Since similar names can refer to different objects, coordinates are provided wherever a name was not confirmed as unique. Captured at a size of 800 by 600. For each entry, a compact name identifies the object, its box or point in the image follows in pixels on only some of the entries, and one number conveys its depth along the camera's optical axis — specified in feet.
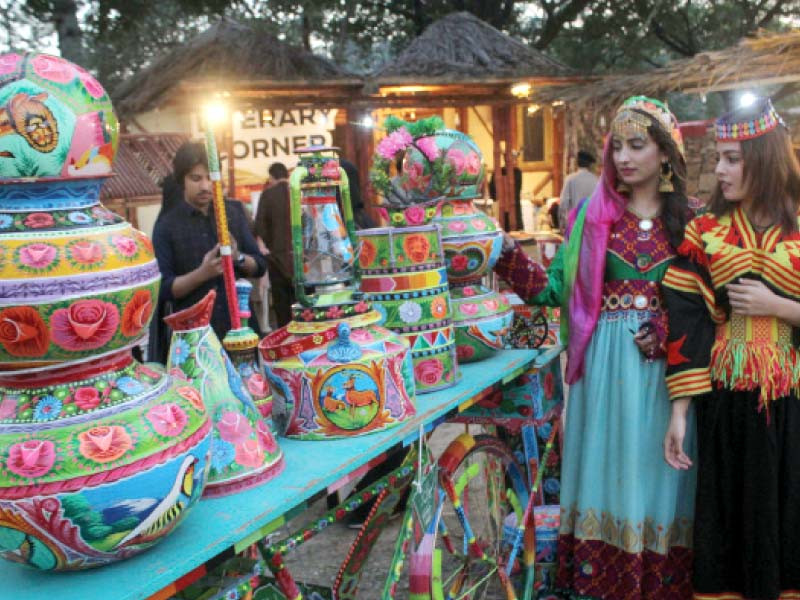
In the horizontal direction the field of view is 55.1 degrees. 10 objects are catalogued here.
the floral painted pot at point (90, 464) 3.43
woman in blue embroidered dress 7.50
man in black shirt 8.64
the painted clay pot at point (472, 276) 7.70
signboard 28.84
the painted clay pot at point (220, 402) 4.59
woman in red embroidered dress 6.65
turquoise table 3.64
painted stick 4.79
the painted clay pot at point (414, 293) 6.73
